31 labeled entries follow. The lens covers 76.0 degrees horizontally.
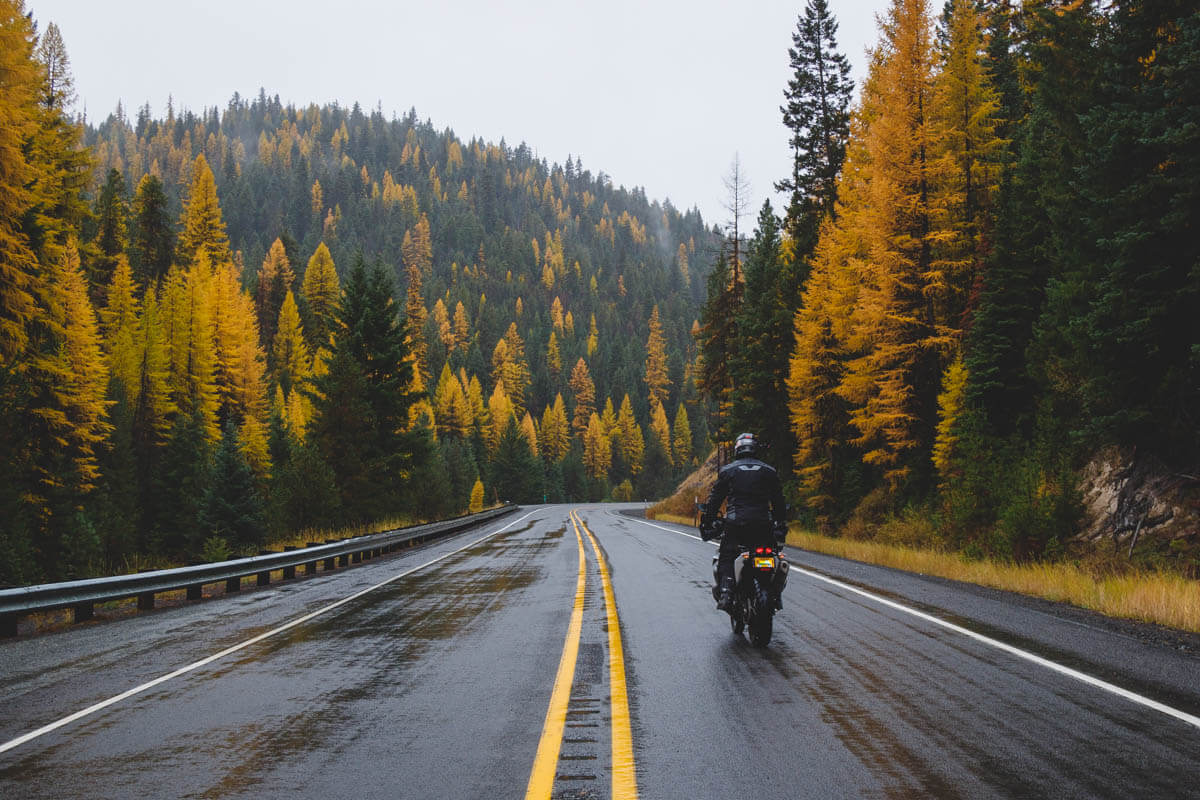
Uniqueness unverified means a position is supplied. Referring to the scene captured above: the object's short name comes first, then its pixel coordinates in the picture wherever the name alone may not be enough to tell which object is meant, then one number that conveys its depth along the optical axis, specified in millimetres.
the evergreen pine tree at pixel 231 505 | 37156
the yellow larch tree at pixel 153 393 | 52812
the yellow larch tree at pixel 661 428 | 126112
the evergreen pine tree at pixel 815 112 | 41031
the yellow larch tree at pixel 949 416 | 22641
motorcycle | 7751
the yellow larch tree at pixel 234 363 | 62172
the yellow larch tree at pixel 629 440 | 129500
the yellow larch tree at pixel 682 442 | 133125
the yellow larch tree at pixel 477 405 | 114375
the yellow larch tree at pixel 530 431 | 119875
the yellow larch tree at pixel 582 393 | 141750
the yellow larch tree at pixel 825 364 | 29422
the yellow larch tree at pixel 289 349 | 81444
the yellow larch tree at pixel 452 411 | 106062
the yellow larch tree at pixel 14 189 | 23797
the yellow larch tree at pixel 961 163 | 24891
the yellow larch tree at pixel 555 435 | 125375
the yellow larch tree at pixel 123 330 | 53625
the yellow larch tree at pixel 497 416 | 117438
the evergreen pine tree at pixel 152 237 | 74188
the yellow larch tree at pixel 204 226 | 86938
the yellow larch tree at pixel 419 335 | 108850
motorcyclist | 8211
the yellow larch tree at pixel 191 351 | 55469
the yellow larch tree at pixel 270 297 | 94250
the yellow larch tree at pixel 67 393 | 26211
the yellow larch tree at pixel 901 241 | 25125
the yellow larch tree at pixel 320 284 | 98562
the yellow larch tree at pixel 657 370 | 151000
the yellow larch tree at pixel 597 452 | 125750
